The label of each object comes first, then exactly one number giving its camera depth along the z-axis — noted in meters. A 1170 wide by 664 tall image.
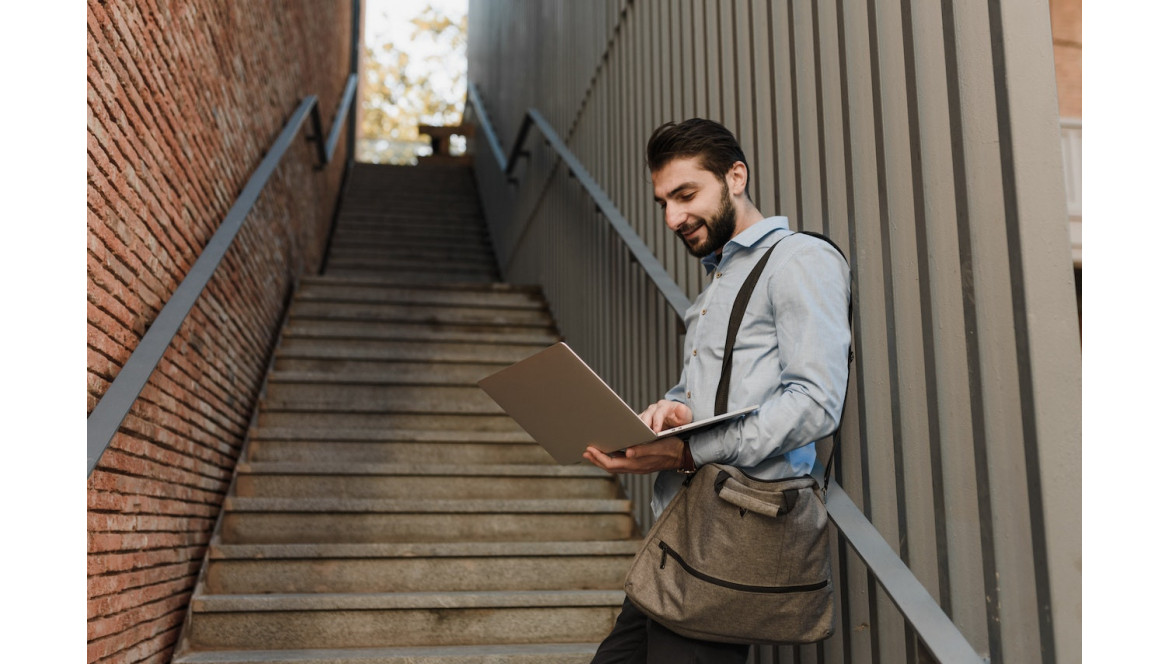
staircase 2.91
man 1.47
